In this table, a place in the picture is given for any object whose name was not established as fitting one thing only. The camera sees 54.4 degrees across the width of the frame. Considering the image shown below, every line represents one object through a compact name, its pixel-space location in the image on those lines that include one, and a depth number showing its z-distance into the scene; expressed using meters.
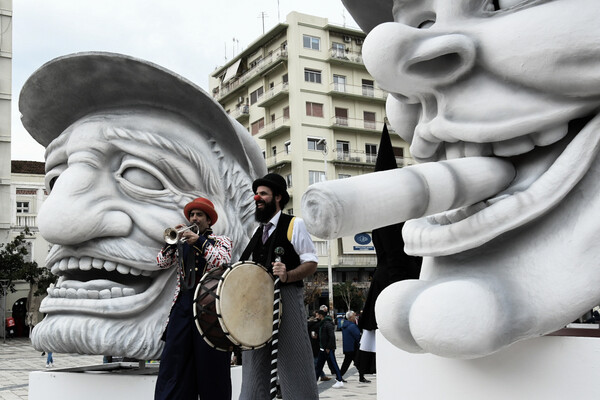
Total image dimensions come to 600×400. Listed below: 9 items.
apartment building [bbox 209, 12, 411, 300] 28.28
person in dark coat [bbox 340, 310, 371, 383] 8.94
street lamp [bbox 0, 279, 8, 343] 21.30
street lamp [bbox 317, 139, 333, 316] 23.21
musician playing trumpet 2.89
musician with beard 2.83
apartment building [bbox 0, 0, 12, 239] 22.16
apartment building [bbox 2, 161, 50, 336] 27.08
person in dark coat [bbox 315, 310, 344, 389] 8.77
